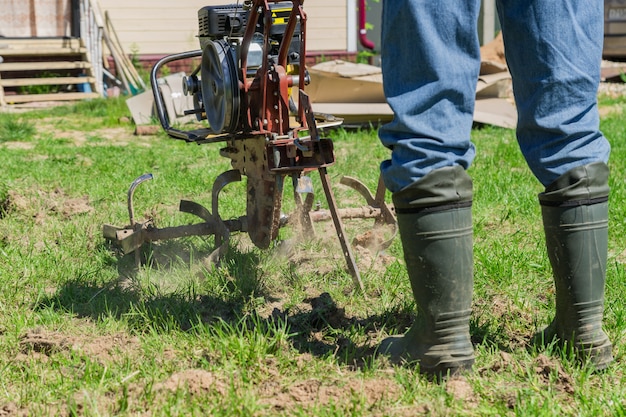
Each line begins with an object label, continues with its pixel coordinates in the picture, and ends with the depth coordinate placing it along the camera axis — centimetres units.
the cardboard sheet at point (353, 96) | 1473
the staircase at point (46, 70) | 2245
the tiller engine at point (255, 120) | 613
